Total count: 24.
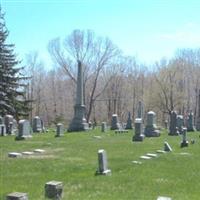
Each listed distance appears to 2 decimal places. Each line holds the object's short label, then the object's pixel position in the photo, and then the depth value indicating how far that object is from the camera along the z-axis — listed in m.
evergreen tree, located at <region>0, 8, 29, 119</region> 43.22
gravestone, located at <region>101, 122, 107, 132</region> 35.44
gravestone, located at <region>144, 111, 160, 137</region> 29.52
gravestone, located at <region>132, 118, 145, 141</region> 25.03
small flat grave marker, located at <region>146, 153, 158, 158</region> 16.41
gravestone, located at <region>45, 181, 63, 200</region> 8.94
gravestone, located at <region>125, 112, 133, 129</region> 39.93
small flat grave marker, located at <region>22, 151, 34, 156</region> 17.19
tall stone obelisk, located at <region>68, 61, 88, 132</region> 35.88
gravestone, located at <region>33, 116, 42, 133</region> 35.78
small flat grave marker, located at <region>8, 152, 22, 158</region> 16.36
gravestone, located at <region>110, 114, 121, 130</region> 39.03
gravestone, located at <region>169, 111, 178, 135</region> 31.03
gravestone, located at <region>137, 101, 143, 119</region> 42.79
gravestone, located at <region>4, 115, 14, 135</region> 32.96
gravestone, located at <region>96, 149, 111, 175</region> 12.24
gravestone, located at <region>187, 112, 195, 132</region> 37.19
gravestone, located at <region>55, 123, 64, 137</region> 29.56
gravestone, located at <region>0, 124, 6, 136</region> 30.26
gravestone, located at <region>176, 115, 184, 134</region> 33.44
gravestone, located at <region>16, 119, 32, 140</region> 26.02
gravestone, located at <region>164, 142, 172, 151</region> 18.64
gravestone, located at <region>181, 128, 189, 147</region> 21.12
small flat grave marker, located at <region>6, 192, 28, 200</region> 7.69
